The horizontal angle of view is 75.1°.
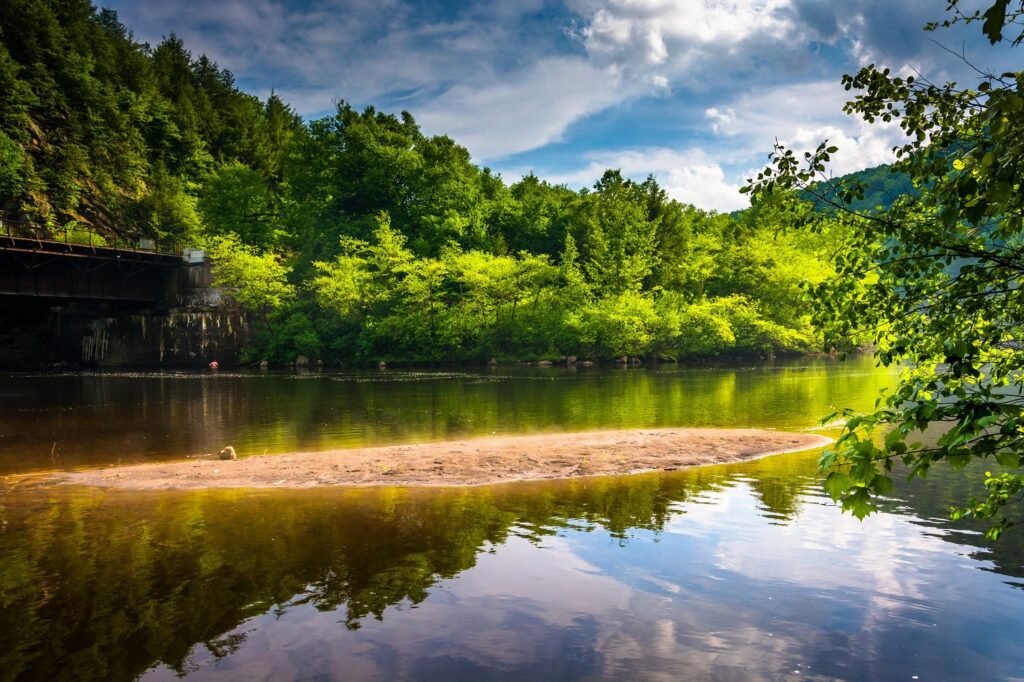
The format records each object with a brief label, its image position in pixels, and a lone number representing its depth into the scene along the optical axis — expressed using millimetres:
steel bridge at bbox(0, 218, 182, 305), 58625
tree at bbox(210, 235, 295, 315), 75312
